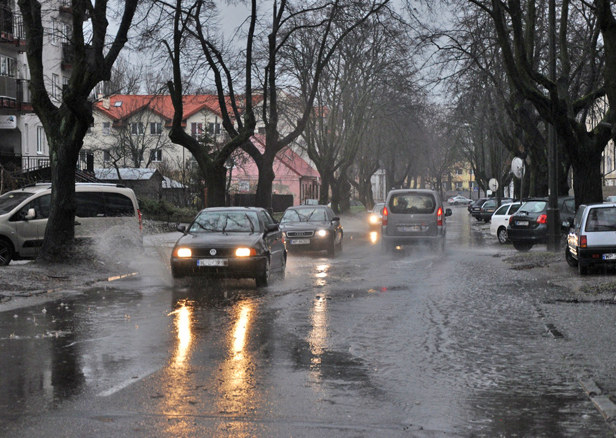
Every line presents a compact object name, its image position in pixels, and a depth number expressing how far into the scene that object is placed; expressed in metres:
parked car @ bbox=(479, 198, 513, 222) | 57.95
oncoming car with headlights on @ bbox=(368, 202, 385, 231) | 46.75
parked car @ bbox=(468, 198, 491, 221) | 62.25
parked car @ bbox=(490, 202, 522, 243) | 32.31
